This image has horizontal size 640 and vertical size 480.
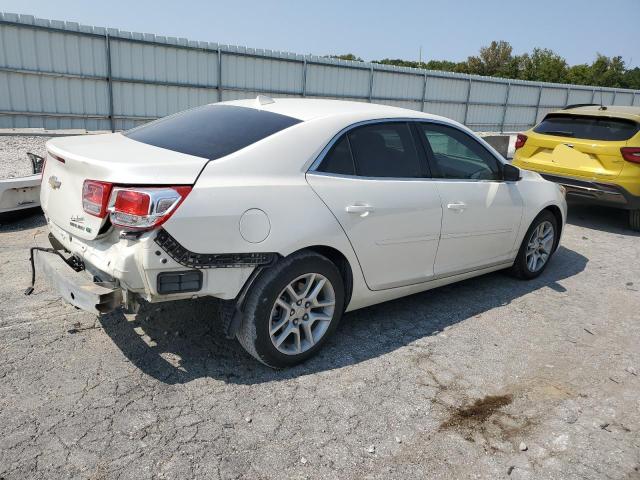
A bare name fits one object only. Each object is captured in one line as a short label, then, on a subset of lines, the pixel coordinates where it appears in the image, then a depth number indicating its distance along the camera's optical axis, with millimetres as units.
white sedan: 2912
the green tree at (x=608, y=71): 51156
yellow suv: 7254
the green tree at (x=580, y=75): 49991
